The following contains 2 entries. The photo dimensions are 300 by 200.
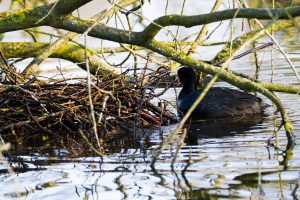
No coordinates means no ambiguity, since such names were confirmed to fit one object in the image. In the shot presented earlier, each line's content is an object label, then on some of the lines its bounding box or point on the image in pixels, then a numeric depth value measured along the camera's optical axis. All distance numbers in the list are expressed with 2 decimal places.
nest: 18.72
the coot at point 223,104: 21.62
